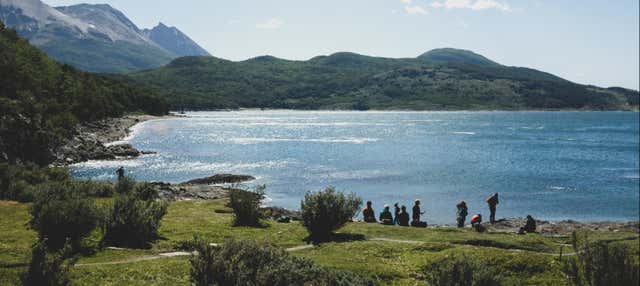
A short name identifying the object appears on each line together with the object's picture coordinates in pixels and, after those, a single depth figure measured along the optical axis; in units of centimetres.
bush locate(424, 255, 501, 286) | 1238
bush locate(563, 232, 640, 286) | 1291
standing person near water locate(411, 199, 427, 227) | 3366
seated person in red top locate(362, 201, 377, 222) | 3450
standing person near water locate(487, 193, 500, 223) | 4098
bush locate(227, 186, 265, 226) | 2770
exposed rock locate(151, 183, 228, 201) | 4635
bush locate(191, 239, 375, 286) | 1213
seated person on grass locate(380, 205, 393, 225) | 3325
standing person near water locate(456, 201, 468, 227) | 3704
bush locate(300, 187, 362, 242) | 2416
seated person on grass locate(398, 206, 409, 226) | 3403
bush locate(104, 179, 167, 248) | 2095
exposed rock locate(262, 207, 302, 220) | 3488
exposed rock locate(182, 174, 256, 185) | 6456
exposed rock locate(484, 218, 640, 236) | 3916
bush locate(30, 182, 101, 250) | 1883
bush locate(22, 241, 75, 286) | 1312
